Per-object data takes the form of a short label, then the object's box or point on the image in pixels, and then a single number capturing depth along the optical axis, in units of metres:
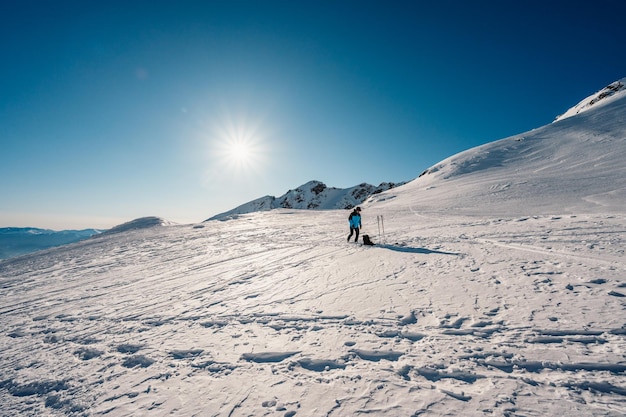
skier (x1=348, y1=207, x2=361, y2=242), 16.00
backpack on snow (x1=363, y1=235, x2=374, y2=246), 14.38
